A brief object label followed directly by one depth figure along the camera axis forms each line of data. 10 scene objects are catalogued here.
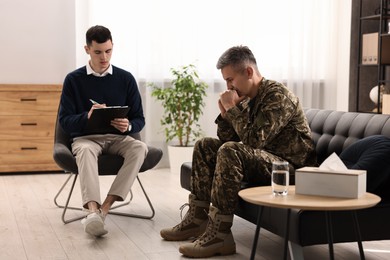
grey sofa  2.70
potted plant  5.98
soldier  3.03
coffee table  2.18
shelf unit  5.97
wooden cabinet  5.87
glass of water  2.38
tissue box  2.32
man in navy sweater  3.71
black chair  3.82
